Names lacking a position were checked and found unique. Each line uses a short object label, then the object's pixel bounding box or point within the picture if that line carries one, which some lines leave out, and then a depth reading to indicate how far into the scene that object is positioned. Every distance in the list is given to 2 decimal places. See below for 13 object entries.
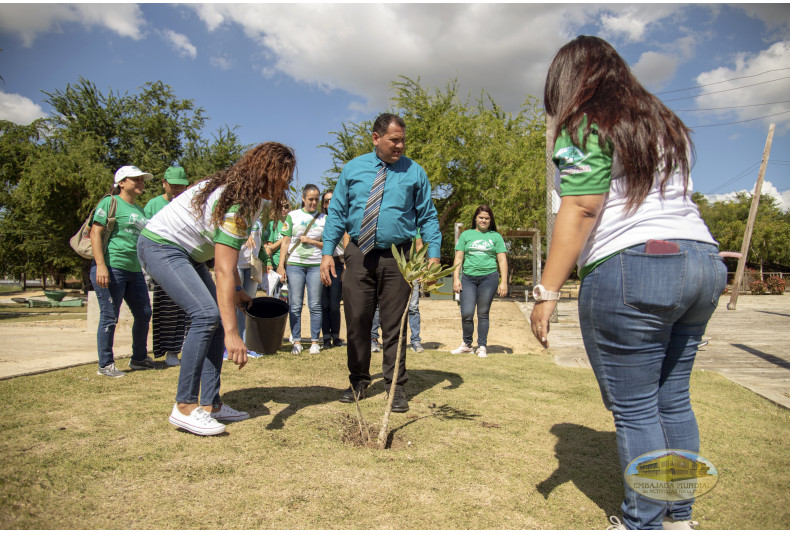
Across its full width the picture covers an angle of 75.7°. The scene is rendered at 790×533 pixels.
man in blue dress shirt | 4.01
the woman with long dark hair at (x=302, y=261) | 6.71
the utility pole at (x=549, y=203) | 10.36
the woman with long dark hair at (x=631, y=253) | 1.89
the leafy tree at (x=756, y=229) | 43.10
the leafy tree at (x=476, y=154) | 20.14
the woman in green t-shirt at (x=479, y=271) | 6.82
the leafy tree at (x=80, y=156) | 25.66
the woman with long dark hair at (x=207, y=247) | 3.11
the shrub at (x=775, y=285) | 29.84
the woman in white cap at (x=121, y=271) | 4.81
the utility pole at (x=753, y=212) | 18.85
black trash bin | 4.26
